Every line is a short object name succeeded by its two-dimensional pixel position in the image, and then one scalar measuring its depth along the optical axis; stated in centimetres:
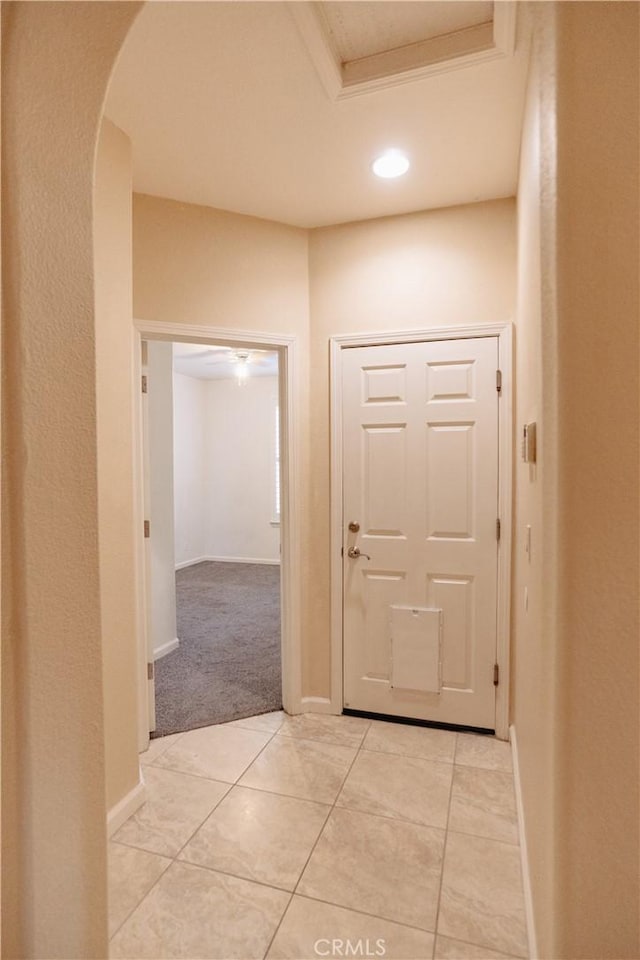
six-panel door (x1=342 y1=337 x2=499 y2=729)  261
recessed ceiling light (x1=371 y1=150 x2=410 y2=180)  216
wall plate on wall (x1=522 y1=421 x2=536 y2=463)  145
